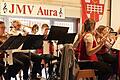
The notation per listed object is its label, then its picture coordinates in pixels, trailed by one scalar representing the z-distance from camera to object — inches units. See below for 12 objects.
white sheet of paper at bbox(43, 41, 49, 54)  172.1
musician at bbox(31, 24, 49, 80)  197.2
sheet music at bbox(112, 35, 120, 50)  149.3
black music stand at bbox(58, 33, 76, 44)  182.9
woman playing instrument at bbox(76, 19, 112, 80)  156.0
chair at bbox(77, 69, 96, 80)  152.5
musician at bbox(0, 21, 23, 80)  161.3
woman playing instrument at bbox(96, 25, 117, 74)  179.2
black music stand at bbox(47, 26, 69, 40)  175.0
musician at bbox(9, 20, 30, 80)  184.4
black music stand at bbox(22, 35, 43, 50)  167.3
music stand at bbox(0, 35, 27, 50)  141.6
